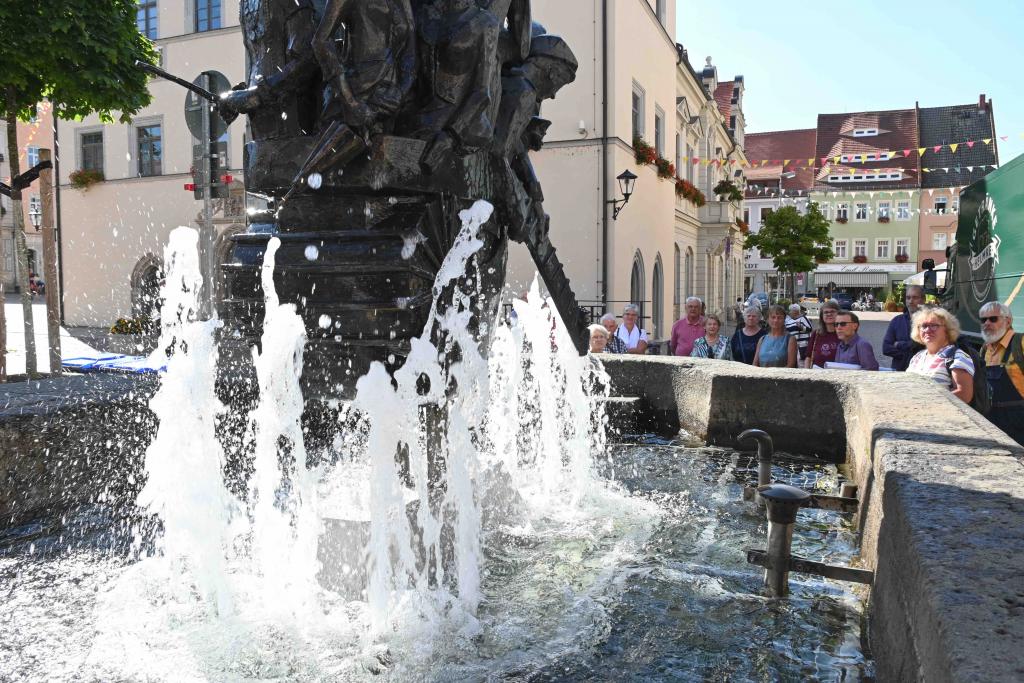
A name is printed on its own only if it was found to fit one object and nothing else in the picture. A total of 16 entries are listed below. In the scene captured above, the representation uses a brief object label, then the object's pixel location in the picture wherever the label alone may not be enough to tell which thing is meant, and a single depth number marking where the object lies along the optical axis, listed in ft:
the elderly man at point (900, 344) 24.48
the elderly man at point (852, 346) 20.74
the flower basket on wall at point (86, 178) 71.31
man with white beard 17.21
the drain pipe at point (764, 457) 12.46
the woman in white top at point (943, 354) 15.75
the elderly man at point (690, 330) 24.62
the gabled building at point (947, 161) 159.02
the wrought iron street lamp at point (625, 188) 51.80
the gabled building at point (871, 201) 162.91
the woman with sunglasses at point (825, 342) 21.63
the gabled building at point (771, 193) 164.35
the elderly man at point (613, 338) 24.13
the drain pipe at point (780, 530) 8.98
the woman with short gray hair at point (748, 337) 22.68
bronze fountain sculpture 9.46
